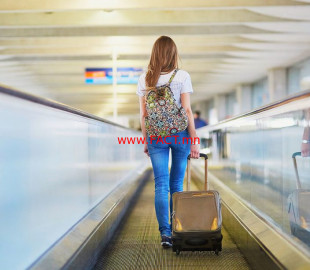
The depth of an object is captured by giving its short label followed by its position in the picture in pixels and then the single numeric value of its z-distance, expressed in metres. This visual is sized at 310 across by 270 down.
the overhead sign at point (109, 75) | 22.27
